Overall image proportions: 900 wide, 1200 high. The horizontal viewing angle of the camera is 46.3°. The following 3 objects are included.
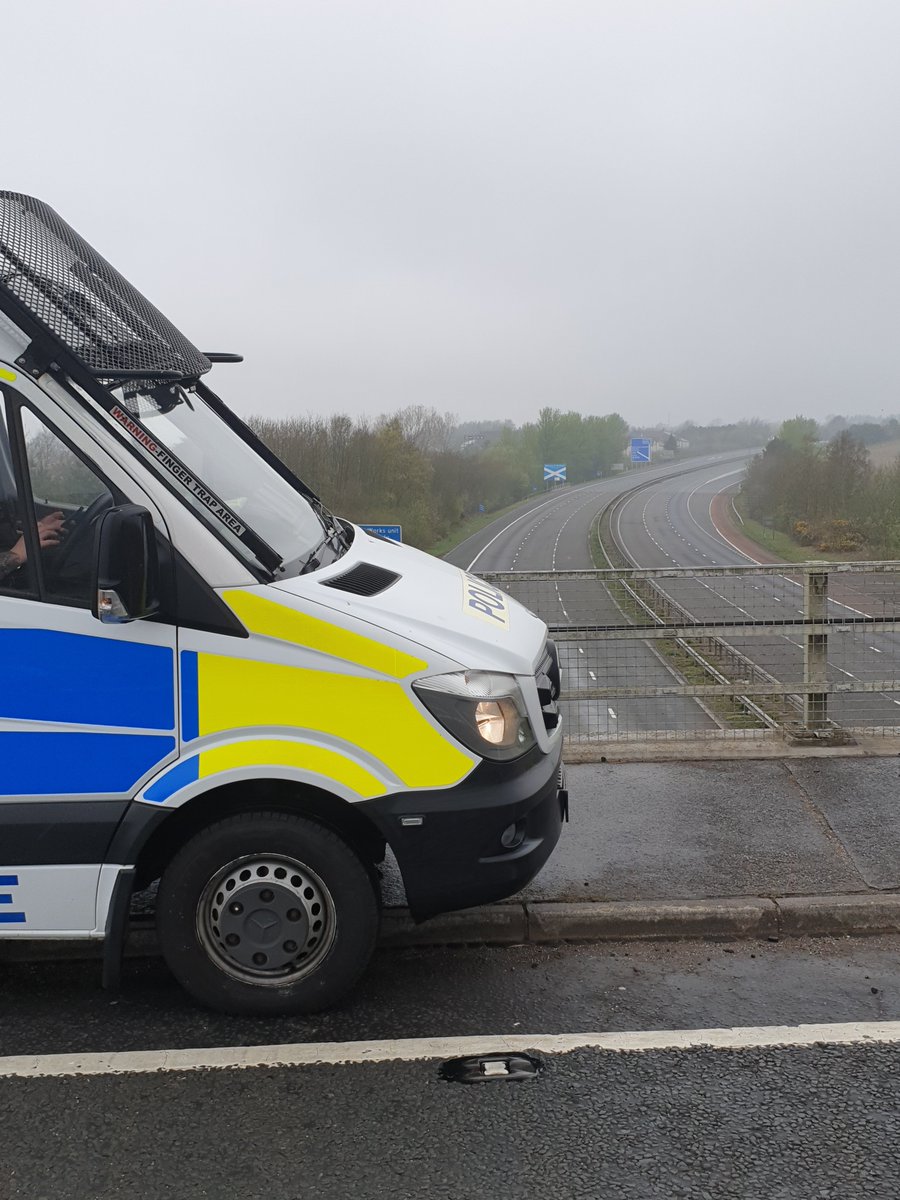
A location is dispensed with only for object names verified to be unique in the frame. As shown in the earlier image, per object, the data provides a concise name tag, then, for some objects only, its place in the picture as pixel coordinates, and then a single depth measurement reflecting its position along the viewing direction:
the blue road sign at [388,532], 5.87
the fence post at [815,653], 7.02
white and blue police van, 3.53
